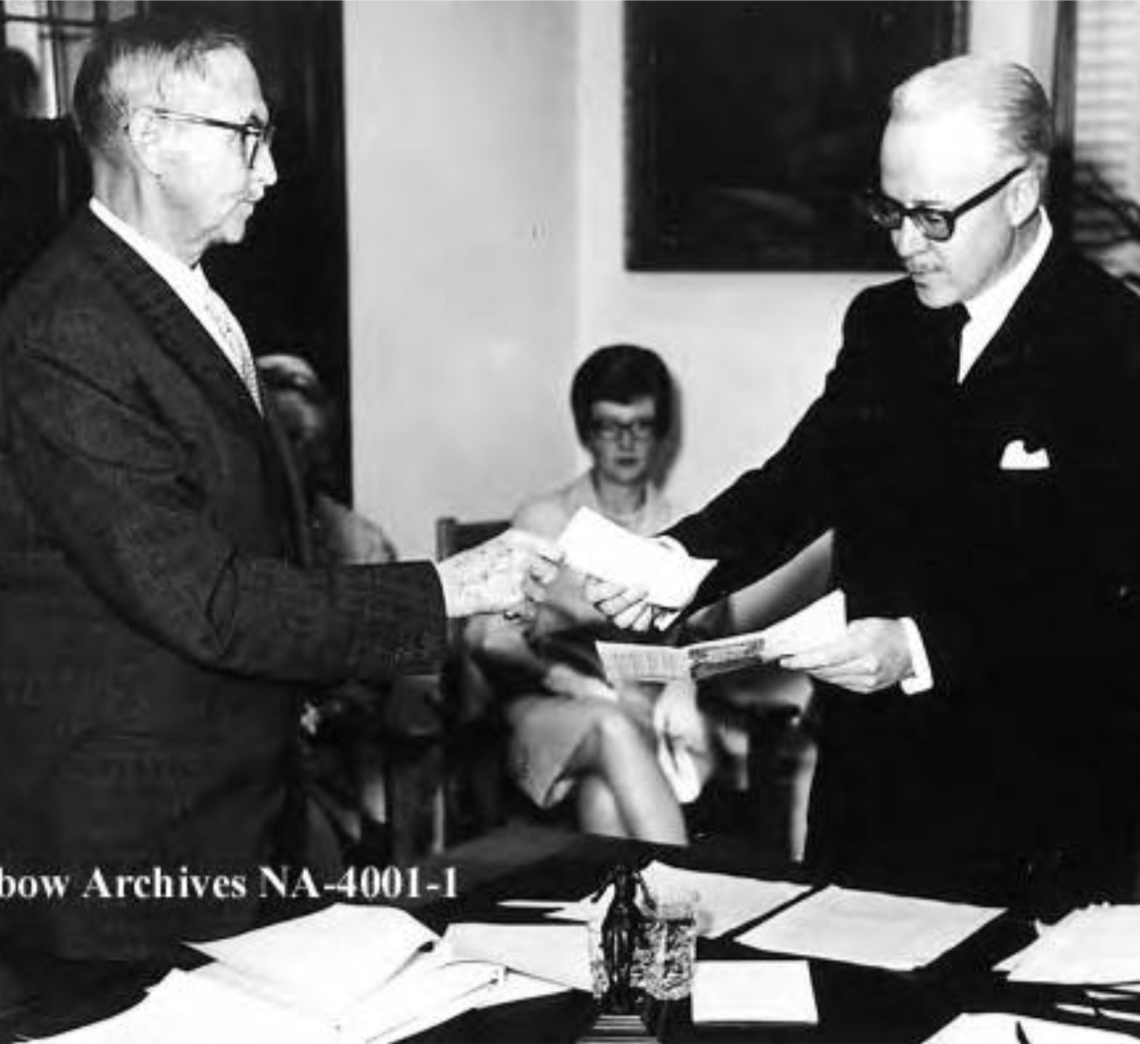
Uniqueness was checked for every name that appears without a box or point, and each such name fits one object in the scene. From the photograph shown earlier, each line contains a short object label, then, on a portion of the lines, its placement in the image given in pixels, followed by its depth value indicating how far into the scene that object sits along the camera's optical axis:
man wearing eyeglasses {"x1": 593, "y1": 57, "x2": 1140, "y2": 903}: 2.49
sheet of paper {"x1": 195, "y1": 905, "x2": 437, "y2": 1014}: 1.82
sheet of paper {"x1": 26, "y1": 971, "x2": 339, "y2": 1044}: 1.72
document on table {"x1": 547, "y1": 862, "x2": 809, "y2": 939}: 2.08
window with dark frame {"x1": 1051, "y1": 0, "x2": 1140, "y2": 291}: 4.19
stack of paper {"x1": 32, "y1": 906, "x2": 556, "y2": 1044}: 1.74
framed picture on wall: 4.61
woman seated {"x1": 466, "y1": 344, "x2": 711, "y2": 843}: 4.19
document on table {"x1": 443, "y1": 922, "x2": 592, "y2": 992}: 1.91
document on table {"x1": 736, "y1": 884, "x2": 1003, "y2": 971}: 1.95
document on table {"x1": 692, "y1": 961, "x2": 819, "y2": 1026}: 1.79
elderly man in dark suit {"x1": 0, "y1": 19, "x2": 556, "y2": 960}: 2.14
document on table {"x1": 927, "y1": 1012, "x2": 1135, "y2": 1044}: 1.69
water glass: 1.82
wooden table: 1.75
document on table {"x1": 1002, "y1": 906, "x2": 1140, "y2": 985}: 1.86
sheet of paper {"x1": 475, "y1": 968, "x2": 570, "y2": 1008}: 1.84
